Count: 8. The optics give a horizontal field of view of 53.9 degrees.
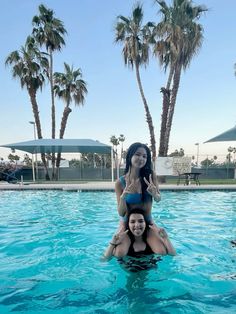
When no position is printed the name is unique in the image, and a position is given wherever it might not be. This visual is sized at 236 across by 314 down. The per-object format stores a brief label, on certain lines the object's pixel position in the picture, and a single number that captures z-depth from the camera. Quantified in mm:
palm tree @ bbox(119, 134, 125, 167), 49492
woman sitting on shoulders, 2580
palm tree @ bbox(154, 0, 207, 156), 13963
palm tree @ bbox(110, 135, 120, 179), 52238
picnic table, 11906
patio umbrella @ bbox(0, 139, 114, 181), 14245
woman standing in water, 2621
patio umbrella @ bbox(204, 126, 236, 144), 10093
